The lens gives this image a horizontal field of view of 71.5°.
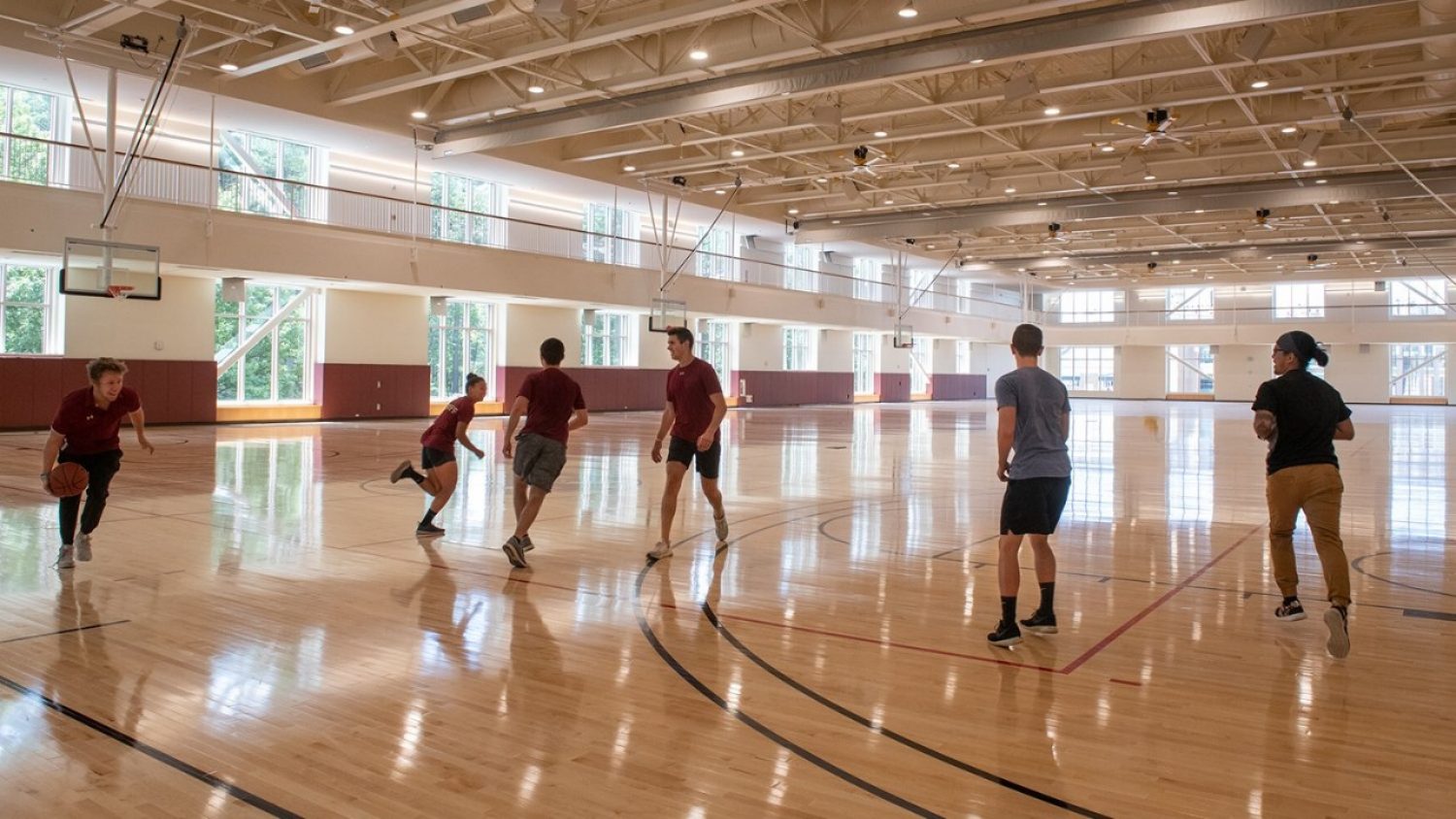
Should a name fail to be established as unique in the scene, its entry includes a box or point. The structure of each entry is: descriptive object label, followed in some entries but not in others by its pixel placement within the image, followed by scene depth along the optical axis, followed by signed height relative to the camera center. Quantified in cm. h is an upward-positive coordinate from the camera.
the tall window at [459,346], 3341 +170
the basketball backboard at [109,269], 2009 +257
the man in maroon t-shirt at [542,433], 777 -28
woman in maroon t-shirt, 891 -52
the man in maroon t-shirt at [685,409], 813 -9
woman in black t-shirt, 591 -27
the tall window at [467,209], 3164 +613
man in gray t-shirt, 582 -36
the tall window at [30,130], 2245 +609
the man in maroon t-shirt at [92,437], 715 -31
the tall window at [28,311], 2341 +193
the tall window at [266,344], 2783 +144
